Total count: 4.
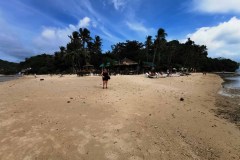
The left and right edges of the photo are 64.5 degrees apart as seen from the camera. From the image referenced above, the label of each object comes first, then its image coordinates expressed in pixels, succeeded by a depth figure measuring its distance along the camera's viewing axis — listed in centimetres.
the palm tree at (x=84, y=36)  5812
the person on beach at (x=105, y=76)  1470
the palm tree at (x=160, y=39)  5788
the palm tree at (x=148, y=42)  6284
